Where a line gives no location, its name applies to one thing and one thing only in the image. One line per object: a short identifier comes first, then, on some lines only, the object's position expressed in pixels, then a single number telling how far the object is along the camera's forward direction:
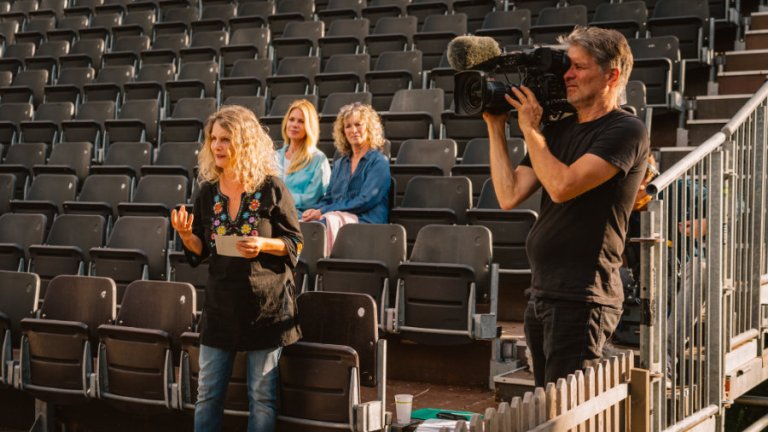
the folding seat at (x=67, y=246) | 4.65
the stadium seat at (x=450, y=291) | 3.62
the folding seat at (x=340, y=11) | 7.91
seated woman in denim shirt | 4.35
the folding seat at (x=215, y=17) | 8.33
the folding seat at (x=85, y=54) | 8.00
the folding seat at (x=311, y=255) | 4.07
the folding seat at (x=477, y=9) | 7.28
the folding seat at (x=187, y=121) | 6.12
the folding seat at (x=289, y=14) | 8.09
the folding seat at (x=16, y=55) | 8.26
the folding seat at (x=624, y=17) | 6.02
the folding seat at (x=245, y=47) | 7.40
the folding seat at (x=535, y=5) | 7.25
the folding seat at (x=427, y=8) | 7.45
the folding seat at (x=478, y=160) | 4.60
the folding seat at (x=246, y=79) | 6.73
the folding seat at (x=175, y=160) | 5.49
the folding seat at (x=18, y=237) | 4.81
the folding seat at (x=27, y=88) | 7.50
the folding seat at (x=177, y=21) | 8.48
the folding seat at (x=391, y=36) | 6.91
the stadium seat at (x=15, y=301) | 3.79
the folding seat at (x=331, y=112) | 5.69
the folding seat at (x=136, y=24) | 8.52
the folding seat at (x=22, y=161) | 6.06
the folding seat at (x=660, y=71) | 5.20
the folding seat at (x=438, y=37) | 6.70
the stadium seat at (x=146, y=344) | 3.29
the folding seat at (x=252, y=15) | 8.13
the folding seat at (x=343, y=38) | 7.07
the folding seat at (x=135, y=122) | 6.40
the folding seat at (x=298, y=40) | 7.35
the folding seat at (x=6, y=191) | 5.75
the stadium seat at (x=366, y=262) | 3.83
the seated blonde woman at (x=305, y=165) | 4.54
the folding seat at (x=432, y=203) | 4.33
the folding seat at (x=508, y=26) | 6.26
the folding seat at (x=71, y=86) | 7.36
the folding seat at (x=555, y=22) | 6.18
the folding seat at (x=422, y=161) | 4.80
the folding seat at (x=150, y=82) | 7.01
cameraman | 1.98
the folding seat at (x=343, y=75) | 6.35
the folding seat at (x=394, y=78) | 6.16
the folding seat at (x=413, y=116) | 5.44
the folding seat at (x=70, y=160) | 5.93
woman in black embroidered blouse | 2.68
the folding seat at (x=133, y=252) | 4.49
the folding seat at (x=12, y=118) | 6.82
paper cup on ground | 3.04
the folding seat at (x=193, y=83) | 6.91
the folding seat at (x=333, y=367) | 2.85
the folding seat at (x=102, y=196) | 5.25
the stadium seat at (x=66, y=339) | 3.51
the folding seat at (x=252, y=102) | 6.13
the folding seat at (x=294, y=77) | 6.54
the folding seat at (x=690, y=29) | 5.75
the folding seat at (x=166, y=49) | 7.76
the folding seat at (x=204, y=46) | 7.55
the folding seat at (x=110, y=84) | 7.23
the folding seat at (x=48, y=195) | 5.45
